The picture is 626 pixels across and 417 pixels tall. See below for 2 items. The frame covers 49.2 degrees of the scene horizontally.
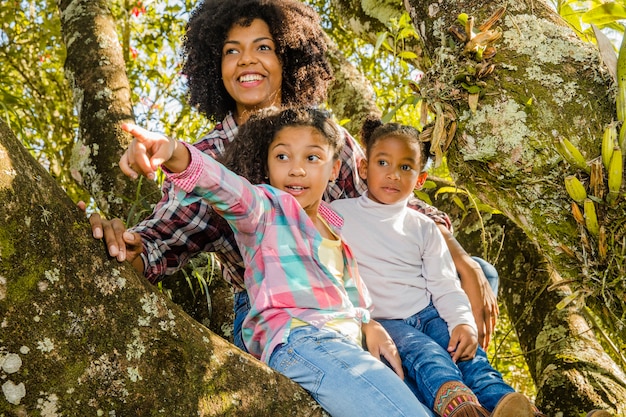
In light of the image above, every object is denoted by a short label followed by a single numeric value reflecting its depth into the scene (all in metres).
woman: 2.09
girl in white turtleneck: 2.06
